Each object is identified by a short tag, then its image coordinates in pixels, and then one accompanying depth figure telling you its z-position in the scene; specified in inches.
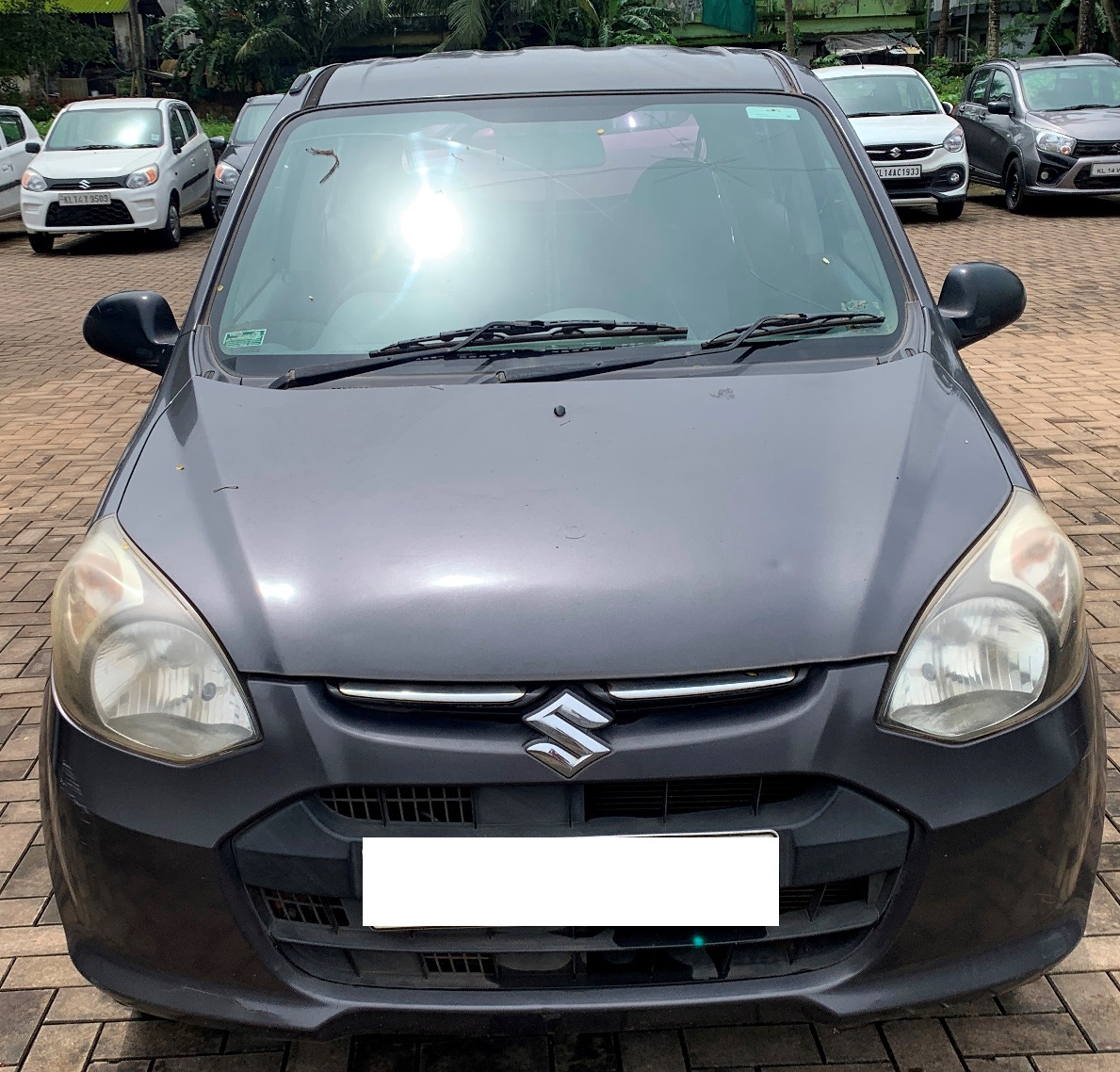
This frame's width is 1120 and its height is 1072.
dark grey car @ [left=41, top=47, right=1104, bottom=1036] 69.9
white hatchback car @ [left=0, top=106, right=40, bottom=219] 623.5
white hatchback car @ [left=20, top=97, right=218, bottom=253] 555.2
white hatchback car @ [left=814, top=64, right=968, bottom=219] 541.6
